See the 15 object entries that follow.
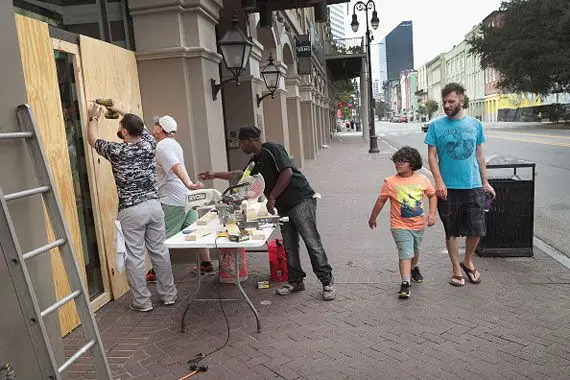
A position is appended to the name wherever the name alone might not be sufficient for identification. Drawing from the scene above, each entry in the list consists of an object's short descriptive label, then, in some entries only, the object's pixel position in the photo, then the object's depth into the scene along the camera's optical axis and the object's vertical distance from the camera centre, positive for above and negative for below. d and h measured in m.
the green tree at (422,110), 121.88 -1.42
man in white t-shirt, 5.41 -0.61
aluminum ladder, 2.48 -0.70
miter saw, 4.49 -0.77
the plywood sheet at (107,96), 5.13 +0.35
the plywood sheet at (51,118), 4.14 +0.13
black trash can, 5.86 -1.40
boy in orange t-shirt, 4.94 -0.96
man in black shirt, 4.84 -0.87
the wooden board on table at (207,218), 4.86 -0.95
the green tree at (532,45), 36.78 +3.98
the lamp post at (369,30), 23.95 +3.75
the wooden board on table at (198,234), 4.38 -1.00
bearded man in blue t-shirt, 4.98 -0.67
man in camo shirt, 4.68 -0.71
